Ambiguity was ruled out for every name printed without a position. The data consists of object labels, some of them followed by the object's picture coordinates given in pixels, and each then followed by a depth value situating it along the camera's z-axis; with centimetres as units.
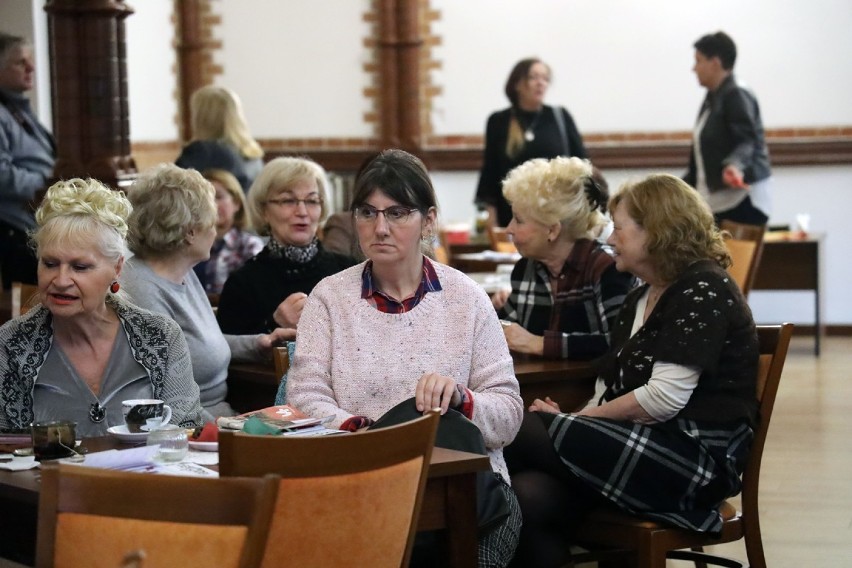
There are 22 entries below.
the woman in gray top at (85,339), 615
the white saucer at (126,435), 558
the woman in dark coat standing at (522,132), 1548
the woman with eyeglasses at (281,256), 852
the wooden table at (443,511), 500
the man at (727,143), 1489
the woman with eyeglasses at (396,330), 620
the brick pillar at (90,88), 1044
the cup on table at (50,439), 526
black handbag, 555
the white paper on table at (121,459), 507
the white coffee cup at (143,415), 565
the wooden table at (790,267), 1625
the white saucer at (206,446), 540
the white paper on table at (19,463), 512
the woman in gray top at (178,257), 757
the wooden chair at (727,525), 627
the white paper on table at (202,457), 519
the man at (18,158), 1116
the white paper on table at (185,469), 496
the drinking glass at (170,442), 514
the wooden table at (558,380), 743
